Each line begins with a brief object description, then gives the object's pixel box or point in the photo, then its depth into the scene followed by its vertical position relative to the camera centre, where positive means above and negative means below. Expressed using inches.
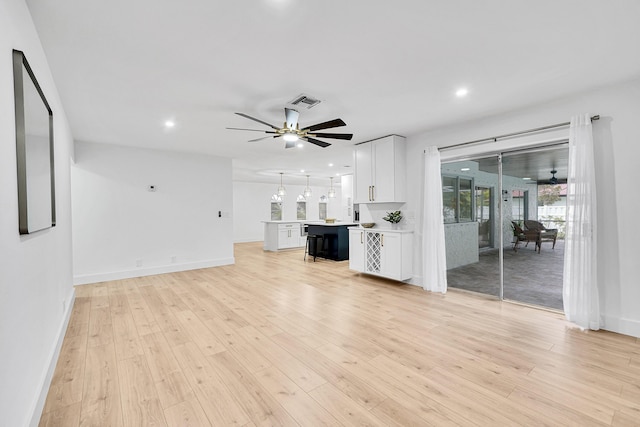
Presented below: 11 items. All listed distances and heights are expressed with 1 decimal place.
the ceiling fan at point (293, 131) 138.1 +40.5
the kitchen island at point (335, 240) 294.8 -26.7
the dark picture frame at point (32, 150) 62.2 +17.7
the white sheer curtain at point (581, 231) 122.6 -9.2
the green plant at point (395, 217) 201.9 -2.8
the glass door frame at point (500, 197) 157.9 +8.2
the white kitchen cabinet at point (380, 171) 196.5 +30.6
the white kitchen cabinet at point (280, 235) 365.1 -25.2
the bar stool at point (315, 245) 302.2 -33.1
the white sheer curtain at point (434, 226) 178.1 -8.5
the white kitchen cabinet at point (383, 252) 190.8 -27.6
